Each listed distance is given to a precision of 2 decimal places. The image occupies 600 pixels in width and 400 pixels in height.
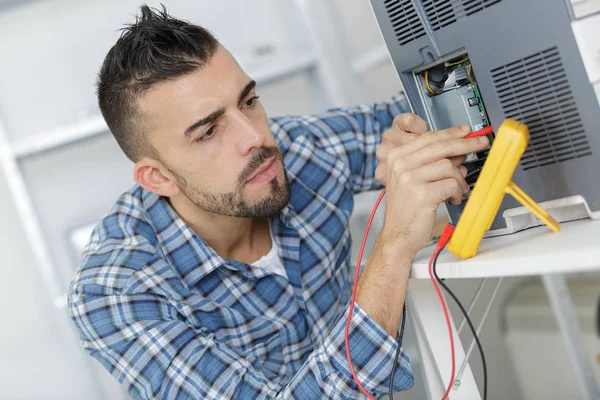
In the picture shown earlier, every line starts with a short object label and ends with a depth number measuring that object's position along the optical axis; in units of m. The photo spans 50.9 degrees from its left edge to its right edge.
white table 0.64
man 0.94
